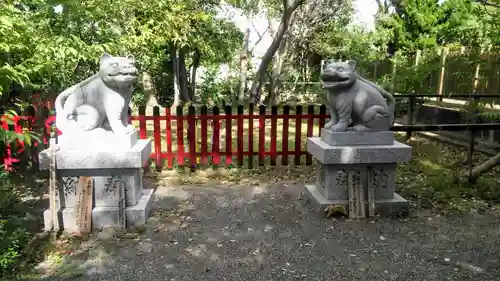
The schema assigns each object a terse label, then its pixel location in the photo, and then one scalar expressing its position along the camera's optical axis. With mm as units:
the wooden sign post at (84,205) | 4176
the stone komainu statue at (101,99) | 4152
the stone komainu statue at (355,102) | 4504
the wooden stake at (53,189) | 4043
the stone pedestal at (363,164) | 4547
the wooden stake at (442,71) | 10414
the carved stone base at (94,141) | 4227
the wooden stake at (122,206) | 4285
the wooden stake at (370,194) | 4656
